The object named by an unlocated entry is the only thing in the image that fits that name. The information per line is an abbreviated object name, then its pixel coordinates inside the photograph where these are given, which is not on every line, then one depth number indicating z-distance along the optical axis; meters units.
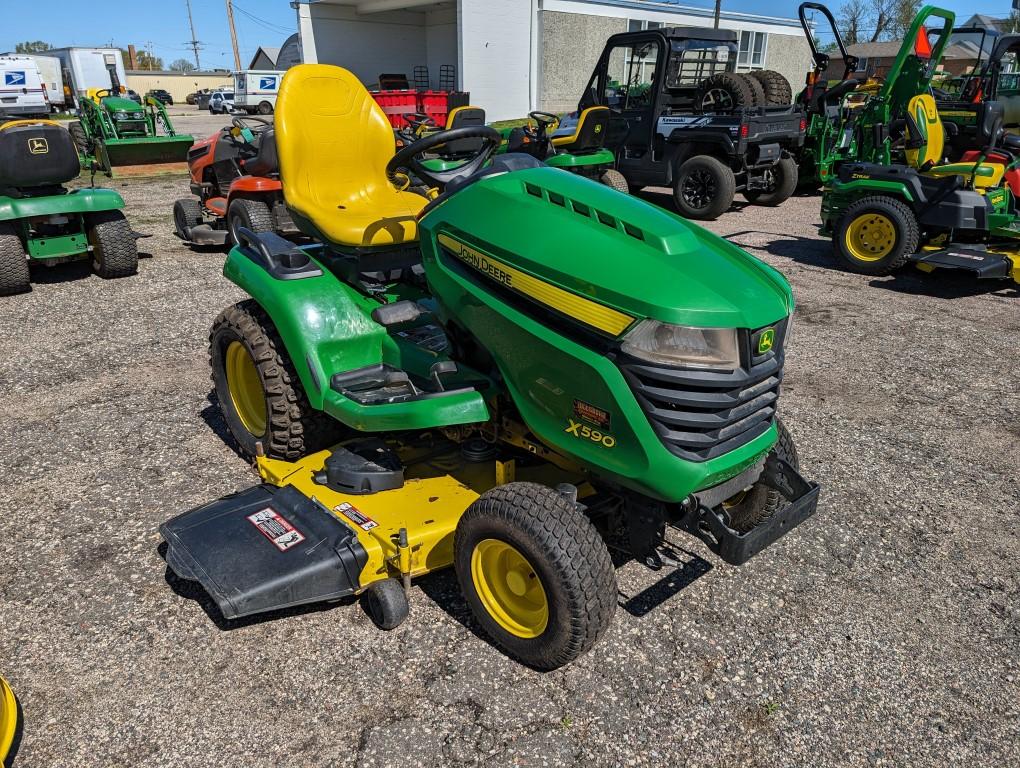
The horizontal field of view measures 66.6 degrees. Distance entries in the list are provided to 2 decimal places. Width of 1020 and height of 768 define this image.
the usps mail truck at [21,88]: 21.91
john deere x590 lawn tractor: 2.15
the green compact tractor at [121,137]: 12.63
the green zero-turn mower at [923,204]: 6.62
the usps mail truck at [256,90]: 32.94
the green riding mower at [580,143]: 9.05
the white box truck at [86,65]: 33.72
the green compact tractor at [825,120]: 10.08
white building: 27.34
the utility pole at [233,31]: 45.34
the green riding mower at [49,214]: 6.37
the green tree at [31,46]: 88.49
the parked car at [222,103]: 36.53
